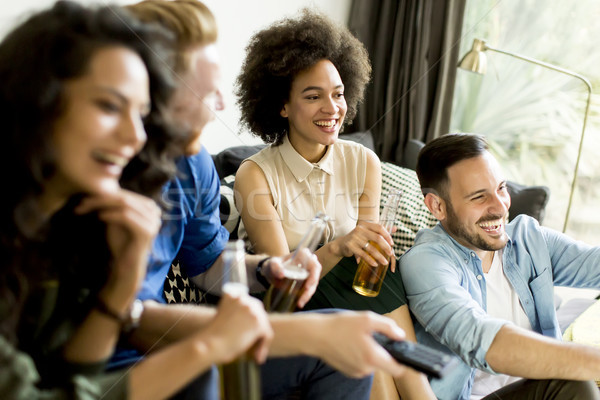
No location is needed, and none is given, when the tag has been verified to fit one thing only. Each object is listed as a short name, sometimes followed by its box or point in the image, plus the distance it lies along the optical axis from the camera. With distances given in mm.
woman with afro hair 1694
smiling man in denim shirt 1297
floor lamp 2332
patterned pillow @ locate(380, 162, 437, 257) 1932
